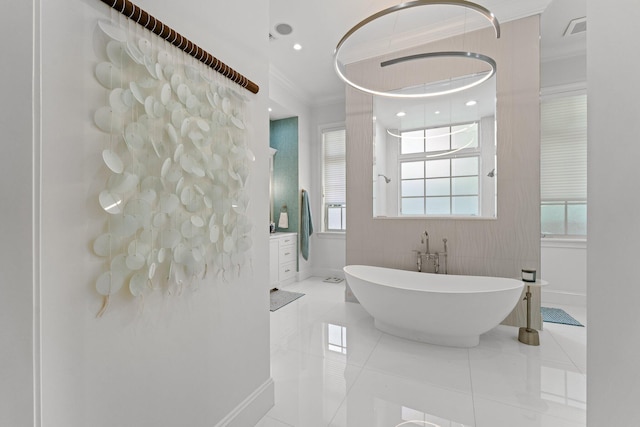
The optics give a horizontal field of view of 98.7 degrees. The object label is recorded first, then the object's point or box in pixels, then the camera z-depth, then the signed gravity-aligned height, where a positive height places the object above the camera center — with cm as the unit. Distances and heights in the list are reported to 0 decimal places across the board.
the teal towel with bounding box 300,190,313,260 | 473 -24
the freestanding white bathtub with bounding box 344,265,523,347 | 219 -81
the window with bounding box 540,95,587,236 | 335 +58
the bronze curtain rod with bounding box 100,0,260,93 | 92 +68
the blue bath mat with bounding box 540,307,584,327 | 283 -113
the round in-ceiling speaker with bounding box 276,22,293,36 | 304 +206
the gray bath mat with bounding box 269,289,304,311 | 349 -119
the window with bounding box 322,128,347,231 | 487 +58
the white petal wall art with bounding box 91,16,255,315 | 89 +16
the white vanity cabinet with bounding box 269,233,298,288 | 417 -74
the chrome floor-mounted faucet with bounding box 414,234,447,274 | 308 -50
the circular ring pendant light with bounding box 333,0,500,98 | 179 +136
